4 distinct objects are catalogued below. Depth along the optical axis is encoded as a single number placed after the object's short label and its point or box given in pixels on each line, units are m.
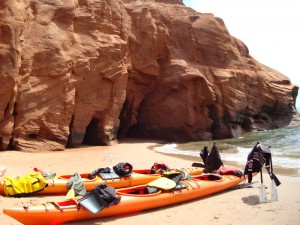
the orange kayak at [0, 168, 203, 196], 8.04
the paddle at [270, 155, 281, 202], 7.45
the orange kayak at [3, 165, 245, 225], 5.63
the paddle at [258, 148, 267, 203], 7.37
